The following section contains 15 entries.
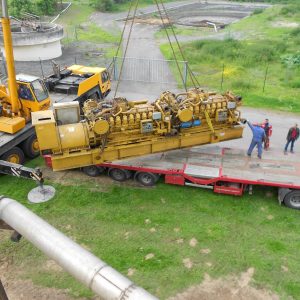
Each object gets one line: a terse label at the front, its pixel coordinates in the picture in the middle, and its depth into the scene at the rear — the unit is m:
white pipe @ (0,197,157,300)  3.41
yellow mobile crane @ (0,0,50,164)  12.87
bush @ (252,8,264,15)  47.31
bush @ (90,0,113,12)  48.00
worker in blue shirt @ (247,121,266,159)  12.40
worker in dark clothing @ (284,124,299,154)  12.98
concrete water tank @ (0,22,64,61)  26.83
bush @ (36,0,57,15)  41.19
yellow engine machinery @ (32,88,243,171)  11.67
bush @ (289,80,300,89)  21.84
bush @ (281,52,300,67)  25.90
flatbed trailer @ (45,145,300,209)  11.41
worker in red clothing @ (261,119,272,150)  13.14
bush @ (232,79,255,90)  21.83
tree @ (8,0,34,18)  36.81
